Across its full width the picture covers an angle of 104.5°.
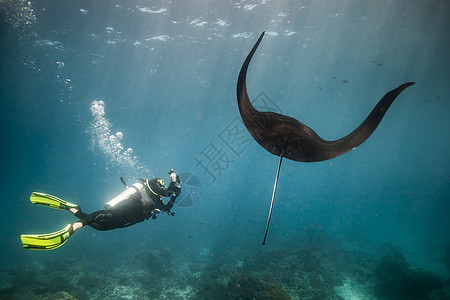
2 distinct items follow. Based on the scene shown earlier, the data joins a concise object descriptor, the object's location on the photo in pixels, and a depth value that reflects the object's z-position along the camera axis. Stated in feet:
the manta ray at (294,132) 8.05
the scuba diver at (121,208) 10.77
